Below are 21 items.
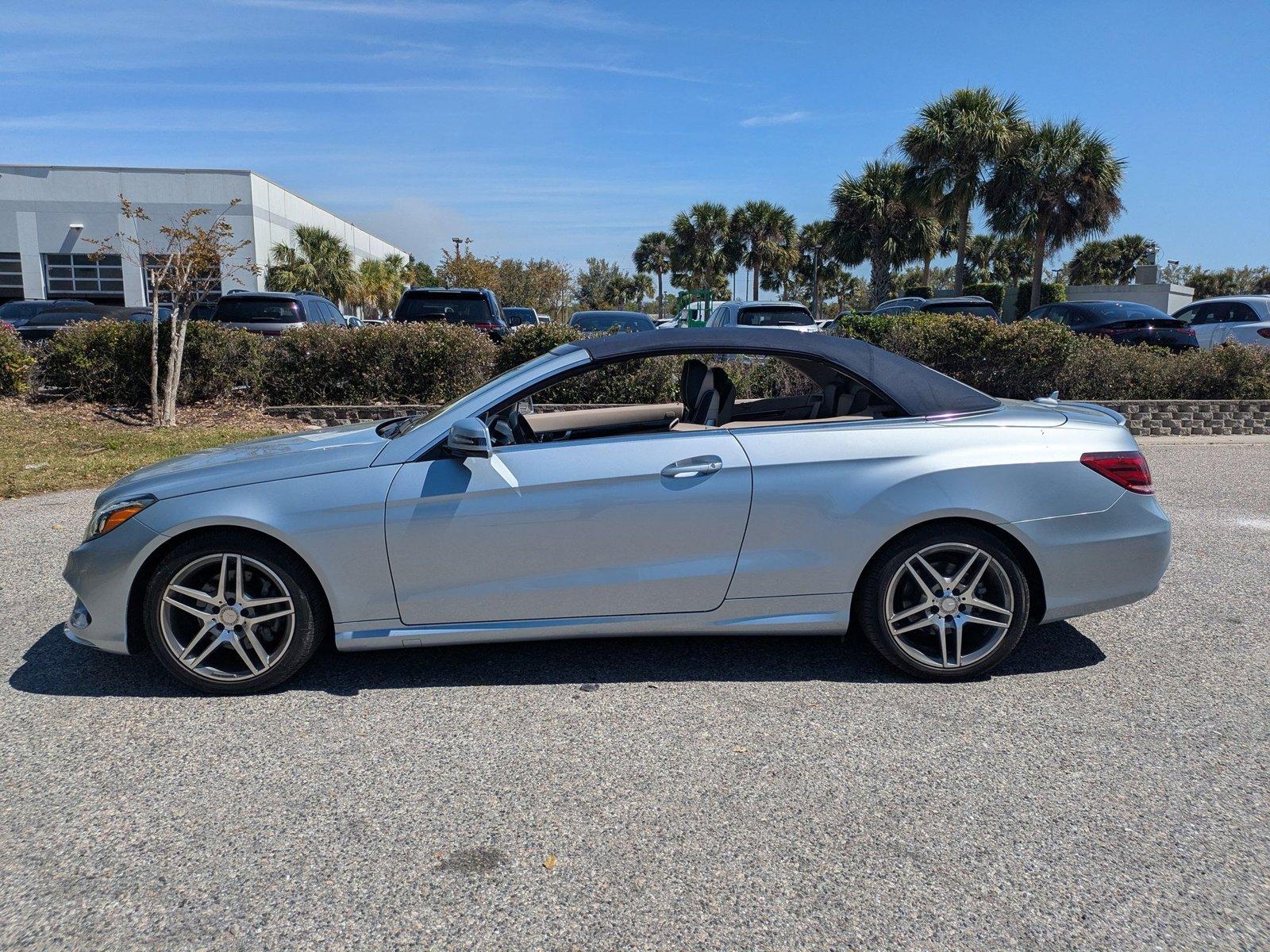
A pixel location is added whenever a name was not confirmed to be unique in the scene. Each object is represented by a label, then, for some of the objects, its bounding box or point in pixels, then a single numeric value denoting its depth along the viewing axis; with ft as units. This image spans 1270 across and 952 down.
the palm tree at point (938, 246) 139.13
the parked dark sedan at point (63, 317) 62.59
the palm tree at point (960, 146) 105.81
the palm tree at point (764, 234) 188.55
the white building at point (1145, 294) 136.98
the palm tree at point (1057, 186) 103.35
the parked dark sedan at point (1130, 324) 54.13
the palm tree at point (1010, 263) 198.08
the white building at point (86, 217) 137.08
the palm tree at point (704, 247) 197.88
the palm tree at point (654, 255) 253.65
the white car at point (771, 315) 53.72
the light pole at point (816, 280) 197.72
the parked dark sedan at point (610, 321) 54.19
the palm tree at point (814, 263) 199.72
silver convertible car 12.80
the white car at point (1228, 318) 57.93
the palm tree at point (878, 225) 131.95
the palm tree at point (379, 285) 178.40
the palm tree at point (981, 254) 199.93
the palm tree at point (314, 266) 145.48
